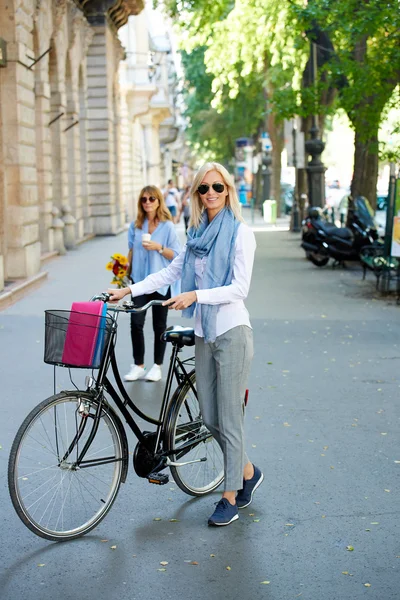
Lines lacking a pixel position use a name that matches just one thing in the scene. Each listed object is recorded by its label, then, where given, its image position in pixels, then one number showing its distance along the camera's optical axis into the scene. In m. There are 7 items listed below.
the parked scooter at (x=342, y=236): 20.64
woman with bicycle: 5.34
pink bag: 5.04
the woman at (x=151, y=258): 9.26
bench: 16.09
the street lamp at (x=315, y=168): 28.66
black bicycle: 5.05
